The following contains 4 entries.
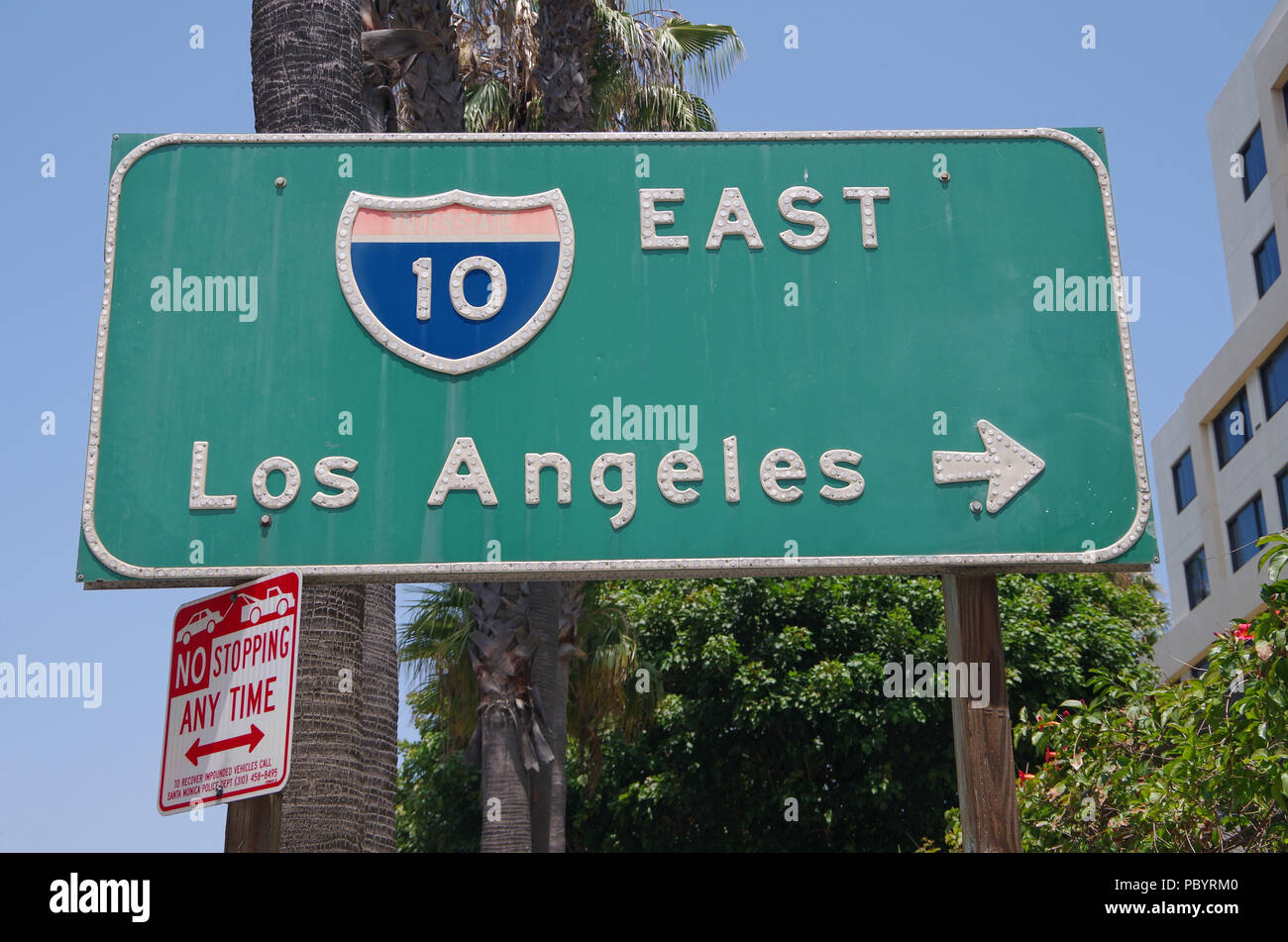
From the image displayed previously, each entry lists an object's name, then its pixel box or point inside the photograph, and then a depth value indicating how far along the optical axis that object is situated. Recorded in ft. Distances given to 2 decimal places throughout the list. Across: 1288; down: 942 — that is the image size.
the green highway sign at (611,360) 18.65
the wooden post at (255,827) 17.17
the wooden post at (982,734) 18.25
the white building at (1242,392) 114.93
